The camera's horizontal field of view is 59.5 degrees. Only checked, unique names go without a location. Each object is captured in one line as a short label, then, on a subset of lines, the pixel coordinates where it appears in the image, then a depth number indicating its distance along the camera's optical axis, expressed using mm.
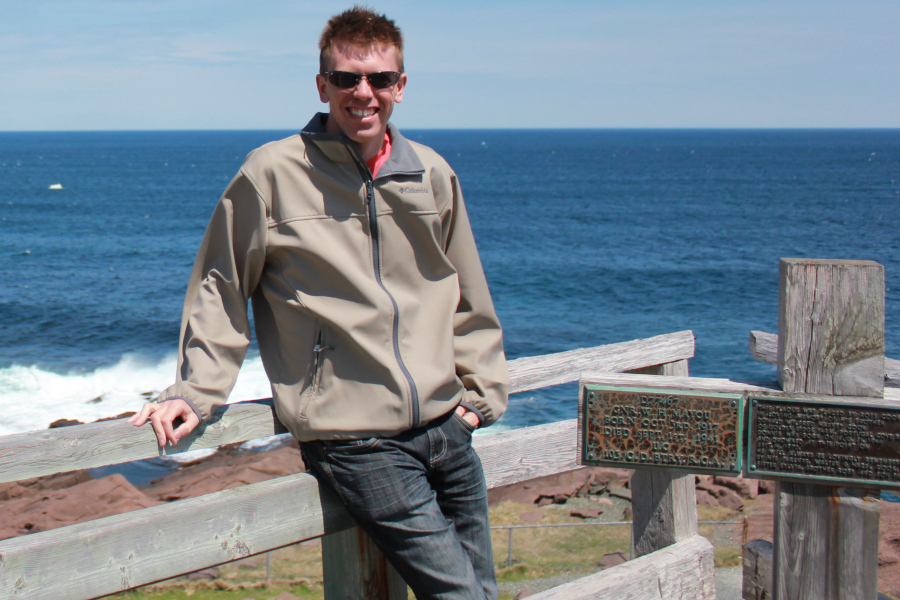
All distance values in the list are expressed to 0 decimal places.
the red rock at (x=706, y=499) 11452
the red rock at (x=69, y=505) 11008
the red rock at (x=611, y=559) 8023
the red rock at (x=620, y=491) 12273
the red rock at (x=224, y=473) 12844
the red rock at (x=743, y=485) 11805
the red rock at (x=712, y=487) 11719
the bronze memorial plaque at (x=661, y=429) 2859
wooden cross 2746
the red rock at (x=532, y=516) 11141
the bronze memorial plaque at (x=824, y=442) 2725
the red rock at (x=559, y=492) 12273
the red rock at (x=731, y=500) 11336
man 2318
